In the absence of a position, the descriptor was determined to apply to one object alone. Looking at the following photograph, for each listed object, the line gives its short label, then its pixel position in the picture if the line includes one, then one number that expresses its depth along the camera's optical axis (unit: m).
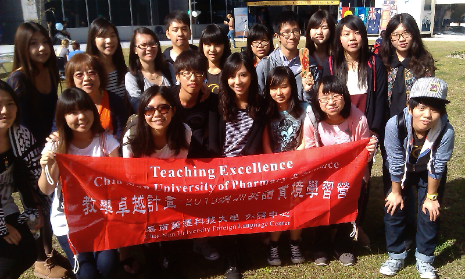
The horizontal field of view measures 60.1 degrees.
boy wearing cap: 3.07
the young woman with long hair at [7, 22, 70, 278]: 3.55
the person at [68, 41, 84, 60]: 13.14
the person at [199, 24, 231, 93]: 4.10
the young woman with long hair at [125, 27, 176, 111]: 3.95
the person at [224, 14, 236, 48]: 23.74
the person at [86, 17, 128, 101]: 4.01
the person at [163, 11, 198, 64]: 4.35
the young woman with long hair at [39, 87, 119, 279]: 3.01
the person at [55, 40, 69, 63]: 13.91
